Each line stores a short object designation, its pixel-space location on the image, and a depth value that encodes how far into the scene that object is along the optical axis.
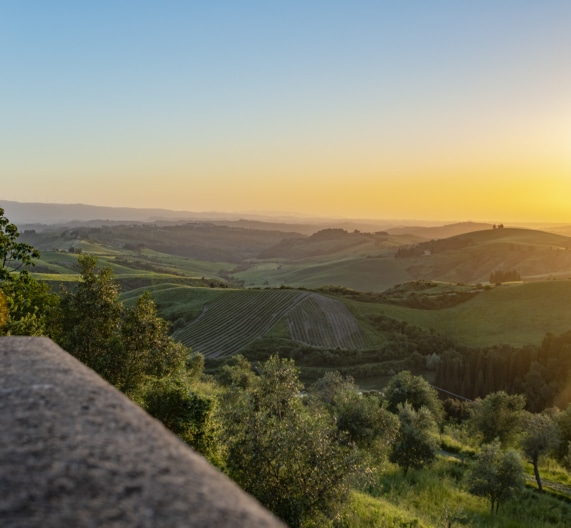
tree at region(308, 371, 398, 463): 44.59
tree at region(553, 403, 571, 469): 58.05
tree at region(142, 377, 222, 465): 26.41
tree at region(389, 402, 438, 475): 51.09
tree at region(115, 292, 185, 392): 30.64
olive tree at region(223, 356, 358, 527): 21.31
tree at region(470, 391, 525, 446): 65.38
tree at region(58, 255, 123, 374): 30.81
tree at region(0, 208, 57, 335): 32.53
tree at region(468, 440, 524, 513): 43.41
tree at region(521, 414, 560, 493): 53.69
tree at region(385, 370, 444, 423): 69.25
